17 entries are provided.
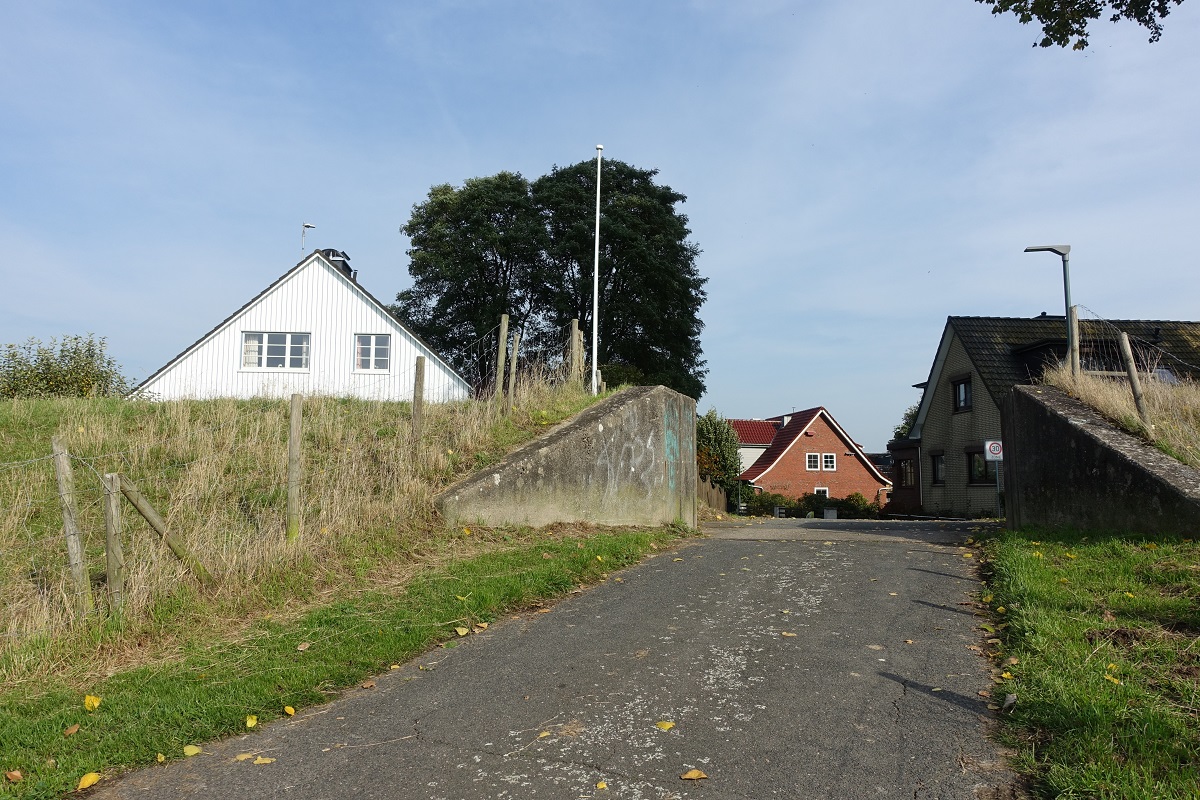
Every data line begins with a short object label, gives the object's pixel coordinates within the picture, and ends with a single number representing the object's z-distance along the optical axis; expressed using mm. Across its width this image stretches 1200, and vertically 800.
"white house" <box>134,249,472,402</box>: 27141
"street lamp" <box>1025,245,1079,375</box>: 16453
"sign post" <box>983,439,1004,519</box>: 24038
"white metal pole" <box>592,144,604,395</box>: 26172
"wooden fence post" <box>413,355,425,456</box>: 11137
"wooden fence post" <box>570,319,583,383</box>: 15143
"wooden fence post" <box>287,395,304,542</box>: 8320
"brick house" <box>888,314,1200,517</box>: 27031
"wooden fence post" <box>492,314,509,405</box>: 13242
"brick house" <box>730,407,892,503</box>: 49125
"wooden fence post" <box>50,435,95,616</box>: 6375
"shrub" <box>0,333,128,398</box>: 25844
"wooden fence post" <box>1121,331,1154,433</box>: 10508
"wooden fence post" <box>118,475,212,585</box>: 6793
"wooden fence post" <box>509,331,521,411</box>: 13379
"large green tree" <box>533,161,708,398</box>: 36219
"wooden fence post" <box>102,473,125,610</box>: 6555
